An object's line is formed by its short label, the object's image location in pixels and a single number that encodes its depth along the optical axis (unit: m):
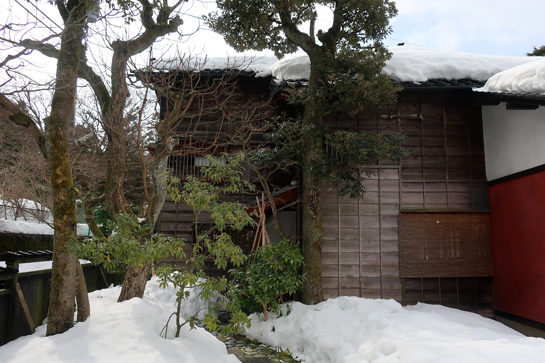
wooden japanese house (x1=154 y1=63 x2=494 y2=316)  9.12
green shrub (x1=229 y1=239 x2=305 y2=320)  7.67
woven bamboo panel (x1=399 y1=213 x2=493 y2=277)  9.12
